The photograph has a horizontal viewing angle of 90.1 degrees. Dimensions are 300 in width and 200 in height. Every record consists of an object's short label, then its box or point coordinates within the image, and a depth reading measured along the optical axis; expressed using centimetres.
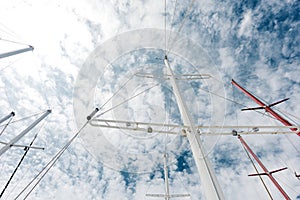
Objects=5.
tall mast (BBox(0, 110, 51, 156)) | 890
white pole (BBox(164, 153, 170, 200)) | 1516
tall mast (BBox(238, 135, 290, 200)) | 1699
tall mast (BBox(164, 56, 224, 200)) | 366
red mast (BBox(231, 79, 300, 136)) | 1158
